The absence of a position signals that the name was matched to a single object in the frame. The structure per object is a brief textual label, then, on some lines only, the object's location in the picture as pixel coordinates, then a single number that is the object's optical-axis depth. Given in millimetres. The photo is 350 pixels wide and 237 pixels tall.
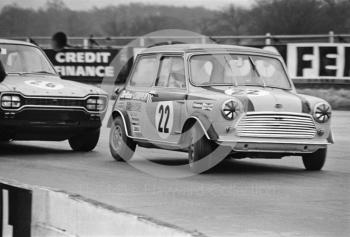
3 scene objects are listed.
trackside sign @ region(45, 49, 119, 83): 52969
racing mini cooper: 19078
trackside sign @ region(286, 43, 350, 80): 41187
